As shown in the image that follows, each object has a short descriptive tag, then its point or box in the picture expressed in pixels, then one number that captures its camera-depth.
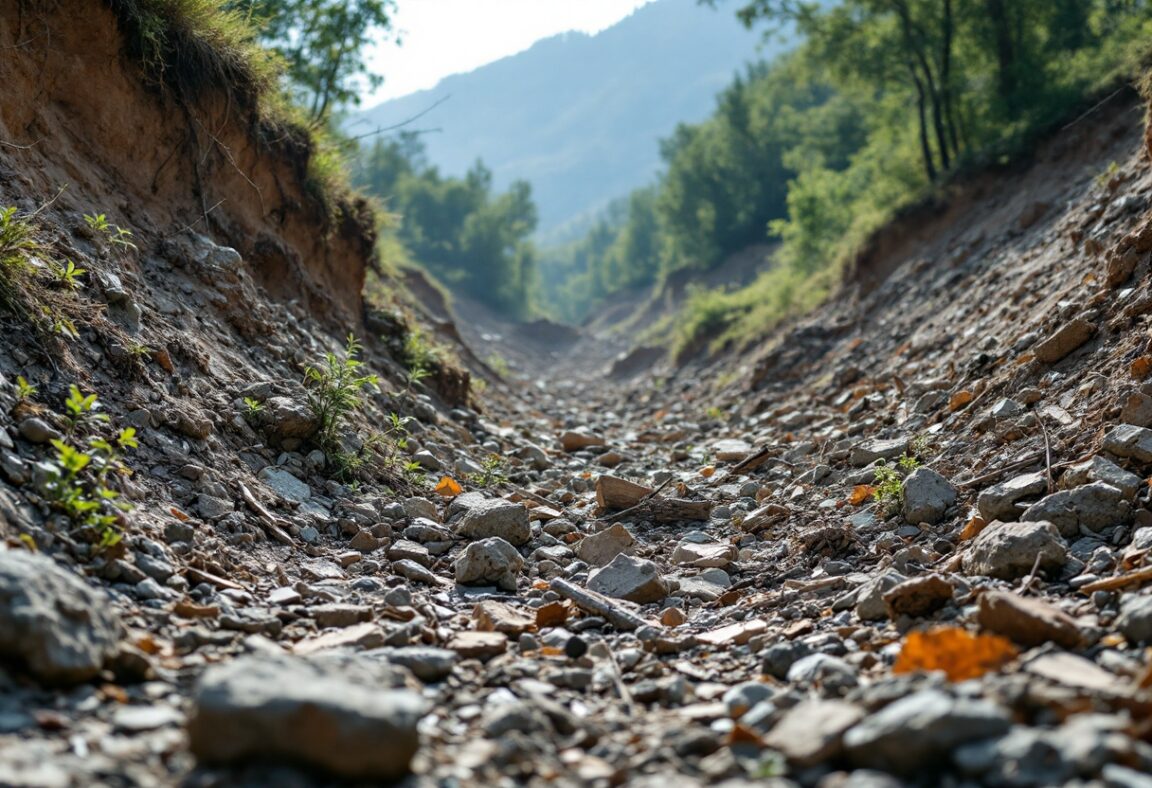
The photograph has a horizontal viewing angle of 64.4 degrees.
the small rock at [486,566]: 4.50
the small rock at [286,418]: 5.52
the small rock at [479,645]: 3.42
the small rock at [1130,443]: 4.15
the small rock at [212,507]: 4.34
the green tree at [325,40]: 12.38
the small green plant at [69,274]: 4.66
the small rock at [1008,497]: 4.28
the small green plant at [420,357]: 9.23
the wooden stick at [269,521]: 4.62
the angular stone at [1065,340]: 5.73
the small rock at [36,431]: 3.63
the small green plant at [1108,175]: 8.55
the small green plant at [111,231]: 5.48
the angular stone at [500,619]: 3.76
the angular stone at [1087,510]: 3.88
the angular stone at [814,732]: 2.28
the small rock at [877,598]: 3.60
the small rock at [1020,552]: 3.55
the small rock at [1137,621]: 2.81
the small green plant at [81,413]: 3.61
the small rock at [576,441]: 9.54
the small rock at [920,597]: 3.42
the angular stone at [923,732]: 2.12
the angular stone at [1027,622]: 2.80
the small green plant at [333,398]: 5.80
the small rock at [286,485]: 5.10
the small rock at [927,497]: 4.74
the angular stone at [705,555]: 4.97
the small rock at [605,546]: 5.14
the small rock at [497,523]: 5.24
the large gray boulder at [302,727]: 2.11
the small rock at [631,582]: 4.39
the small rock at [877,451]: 6.22
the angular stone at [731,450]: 8.16
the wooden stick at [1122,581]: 3.25
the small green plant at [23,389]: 3.68
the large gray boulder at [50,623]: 2.43
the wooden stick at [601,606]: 3.95
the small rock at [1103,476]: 3.98
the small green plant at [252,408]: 5.43
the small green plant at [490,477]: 6.84
